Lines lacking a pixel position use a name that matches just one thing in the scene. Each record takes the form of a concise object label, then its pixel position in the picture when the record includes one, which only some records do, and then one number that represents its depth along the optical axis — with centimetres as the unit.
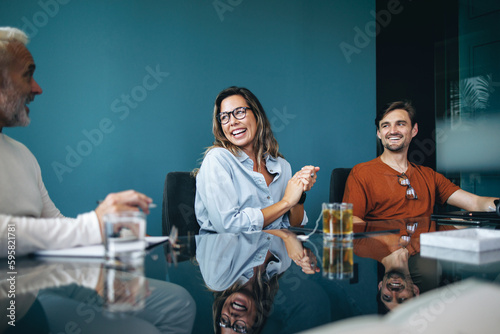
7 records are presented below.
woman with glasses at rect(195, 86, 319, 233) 168
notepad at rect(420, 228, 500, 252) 84
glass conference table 44
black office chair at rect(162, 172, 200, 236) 178
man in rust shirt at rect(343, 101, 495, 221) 232
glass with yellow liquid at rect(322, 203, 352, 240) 103
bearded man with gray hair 81
